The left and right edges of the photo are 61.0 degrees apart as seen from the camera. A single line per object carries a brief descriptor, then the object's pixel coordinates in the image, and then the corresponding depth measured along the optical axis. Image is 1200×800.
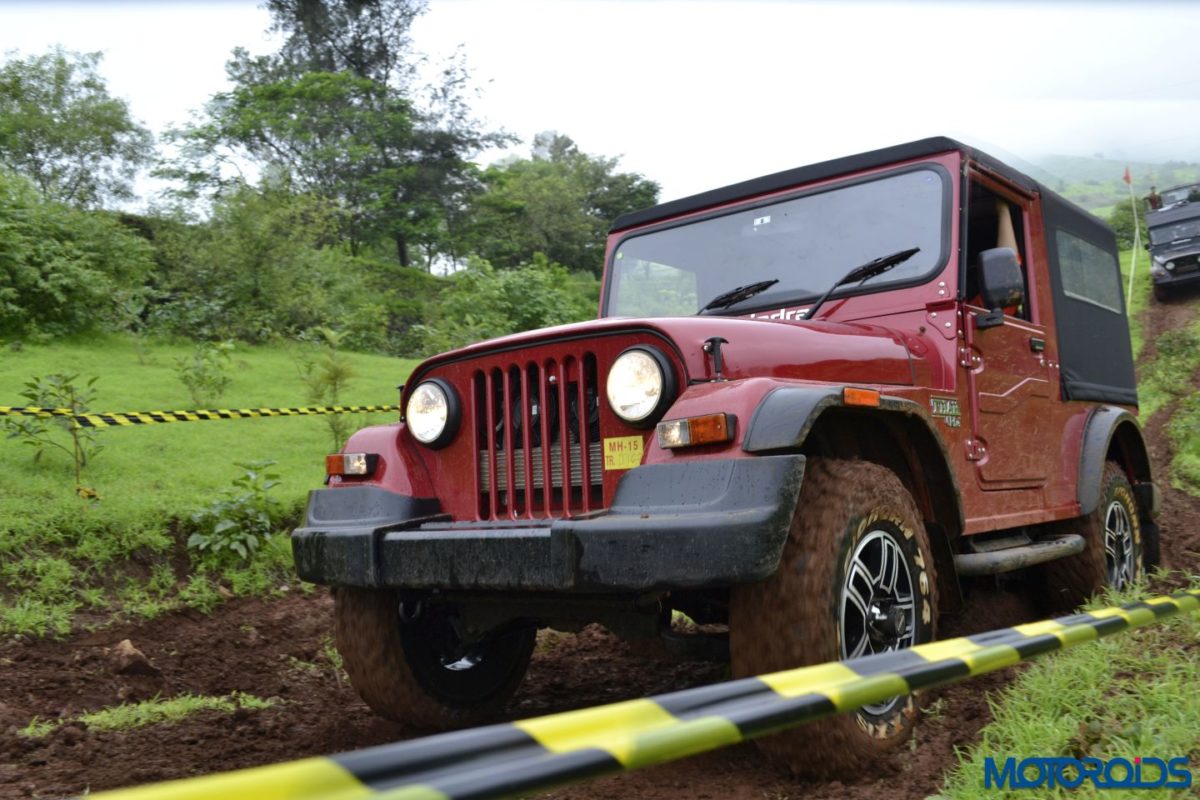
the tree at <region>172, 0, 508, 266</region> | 29.89
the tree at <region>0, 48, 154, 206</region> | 27.11
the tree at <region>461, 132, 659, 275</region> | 33.25
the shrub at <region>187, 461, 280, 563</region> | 6.39
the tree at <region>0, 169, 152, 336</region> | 11.49
